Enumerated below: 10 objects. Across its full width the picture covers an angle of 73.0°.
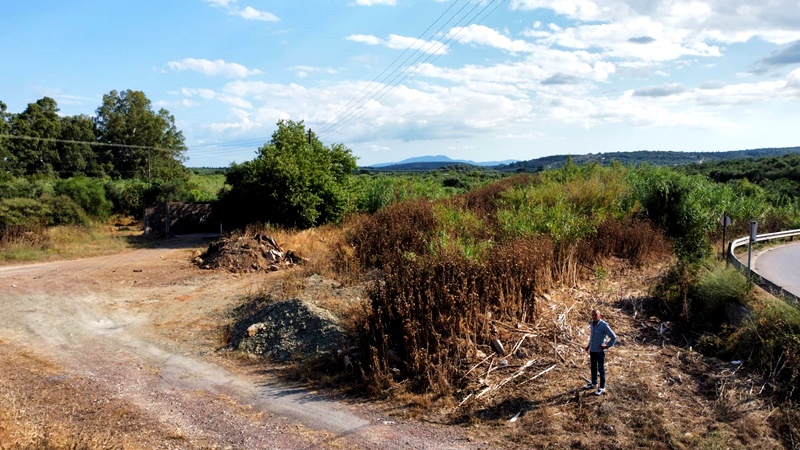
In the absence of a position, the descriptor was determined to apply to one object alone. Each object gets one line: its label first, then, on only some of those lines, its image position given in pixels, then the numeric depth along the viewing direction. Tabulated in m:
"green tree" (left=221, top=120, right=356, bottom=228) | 22.41
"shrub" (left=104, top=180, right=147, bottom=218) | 32.12
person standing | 6.89
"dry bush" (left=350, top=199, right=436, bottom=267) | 14.41
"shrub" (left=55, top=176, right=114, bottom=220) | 27.44
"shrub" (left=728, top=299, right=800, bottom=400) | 6.97
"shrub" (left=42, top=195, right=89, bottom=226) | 24.05
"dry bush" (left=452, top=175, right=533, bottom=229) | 17.06
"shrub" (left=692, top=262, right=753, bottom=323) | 9.00
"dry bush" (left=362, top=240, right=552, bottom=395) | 7.82
